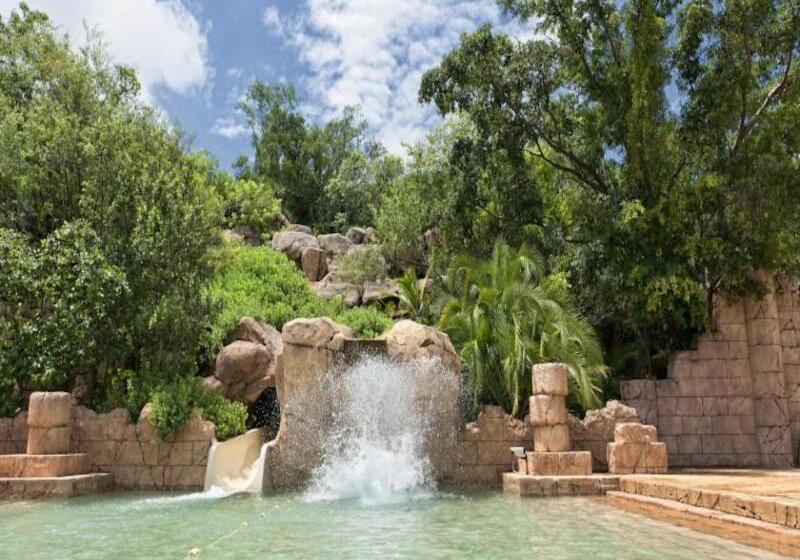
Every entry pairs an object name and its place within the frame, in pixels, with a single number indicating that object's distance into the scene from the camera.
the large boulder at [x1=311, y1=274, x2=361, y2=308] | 23.22
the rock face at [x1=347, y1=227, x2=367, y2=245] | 31.11
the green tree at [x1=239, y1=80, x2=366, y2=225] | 39.78
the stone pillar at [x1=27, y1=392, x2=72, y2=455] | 11.57
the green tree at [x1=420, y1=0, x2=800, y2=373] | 13.77
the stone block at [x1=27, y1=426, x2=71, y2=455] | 11.55
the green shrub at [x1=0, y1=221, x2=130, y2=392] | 12.98
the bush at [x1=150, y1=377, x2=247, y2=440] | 11.73
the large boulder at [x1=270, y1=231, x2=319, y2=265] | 27.06
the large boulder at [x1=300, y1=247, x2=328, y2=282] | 26.33
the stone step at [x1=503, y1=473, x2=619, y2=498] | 10.35
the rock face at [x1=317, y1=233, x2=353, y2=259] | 27.80
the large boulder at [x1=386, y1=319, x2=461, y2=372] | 11.81
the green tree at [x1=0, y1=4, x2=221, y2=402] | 13.73
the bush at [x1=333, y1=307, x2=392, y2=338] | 18.41
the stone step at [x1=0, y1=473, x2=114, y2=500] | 10.87
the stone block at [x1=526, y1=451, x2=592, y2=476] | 10.82
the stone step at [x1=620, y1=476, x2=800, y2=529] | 6.58
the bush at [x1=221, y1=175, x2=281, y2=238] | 30.08
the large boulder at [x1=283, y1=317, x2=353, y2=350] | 11.60
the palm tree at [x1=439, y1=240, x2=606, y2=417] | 12.65
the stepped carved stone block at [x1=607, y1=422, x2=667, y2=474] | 11.19
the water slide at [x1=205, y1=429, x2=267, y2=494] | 11.29
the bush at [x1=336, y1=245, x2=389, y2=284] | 24.02
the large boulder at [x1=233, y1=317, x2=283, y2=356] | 16.03
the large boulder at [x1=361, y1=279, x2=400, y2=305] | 22.92
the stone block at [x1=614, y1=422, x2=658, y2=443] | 11.24
